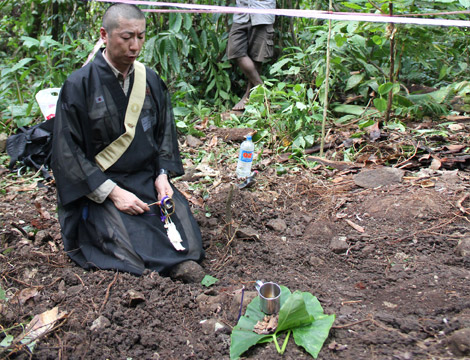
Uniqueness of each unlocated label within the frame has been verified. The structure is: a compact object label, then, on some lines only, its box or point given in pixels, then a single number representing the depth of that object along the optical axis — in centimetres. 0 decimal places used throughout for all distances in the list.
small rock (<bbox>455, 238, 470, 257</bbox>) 282
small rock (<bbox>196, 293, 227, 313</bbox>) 244
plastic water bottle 413
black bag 448
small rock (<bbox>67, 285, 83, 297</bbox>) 253
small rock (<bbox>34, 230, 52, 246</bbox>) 315
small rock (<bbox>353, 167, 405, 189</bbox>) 379
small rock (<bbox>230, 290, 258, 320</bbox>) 234
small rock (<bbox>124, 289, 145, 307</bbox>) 243
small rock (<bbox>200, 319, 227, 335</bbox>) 227
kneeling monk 275
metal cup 218
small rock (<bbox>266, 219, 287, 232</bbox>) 338
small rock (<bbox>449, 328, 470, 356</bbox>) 186
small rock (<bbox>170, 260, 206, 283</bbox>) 276
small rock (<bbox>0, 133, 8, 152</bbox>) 485
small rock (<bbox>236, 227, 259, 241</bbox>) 319
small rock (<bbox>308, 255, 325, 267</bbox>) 291
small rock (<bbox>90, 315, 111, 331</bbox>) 224
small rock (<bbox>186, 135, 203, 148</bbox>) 489
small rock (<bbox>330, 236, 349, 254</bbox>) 305
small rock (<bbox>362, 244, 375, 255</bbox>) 301
